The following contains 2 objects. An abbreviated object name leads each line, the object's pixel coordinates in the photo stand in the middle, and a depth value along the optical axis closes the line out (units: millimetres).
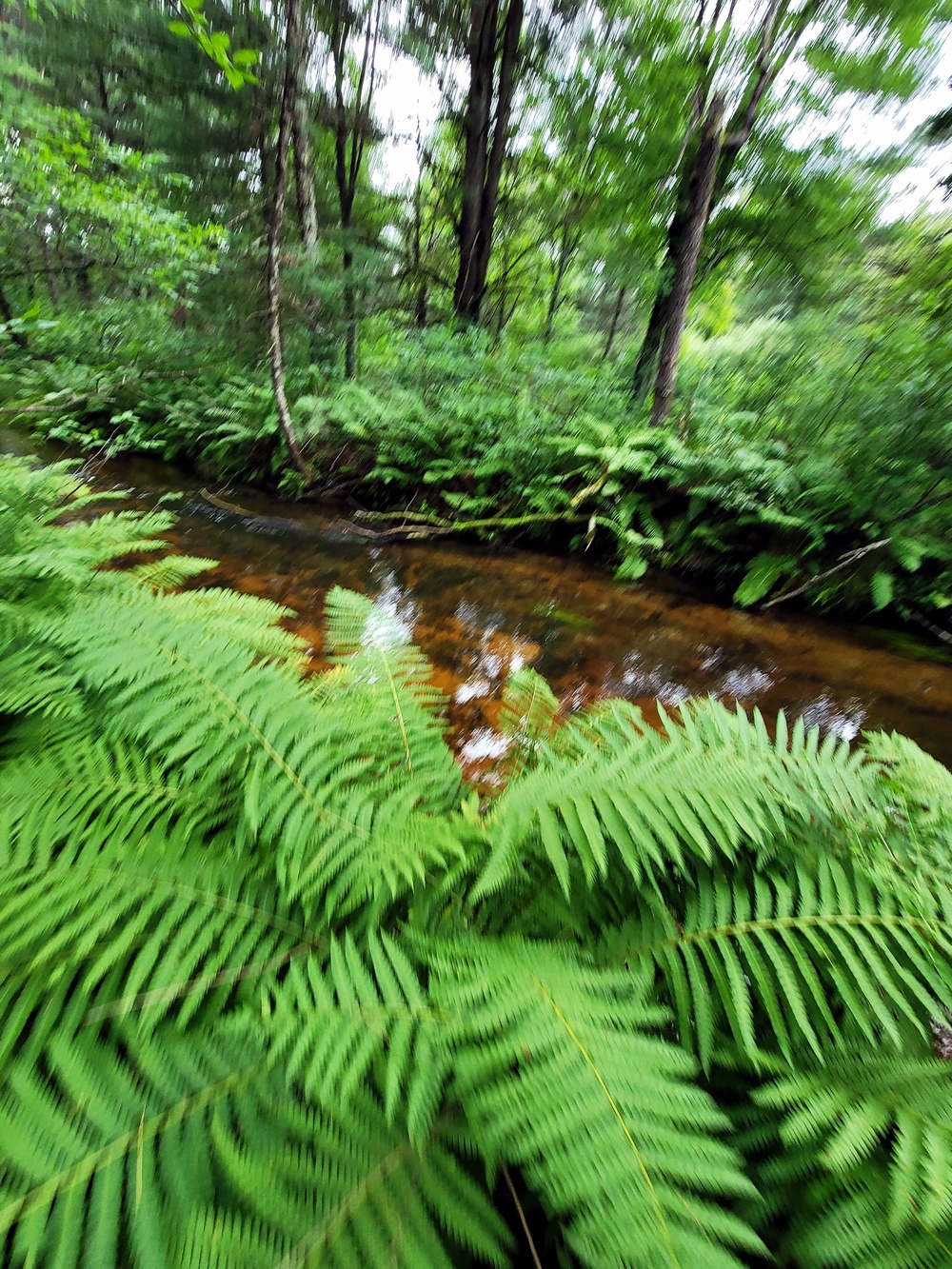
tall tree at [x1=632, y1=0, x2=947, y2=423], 5402
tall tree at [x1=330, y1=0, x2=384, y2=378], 7277
